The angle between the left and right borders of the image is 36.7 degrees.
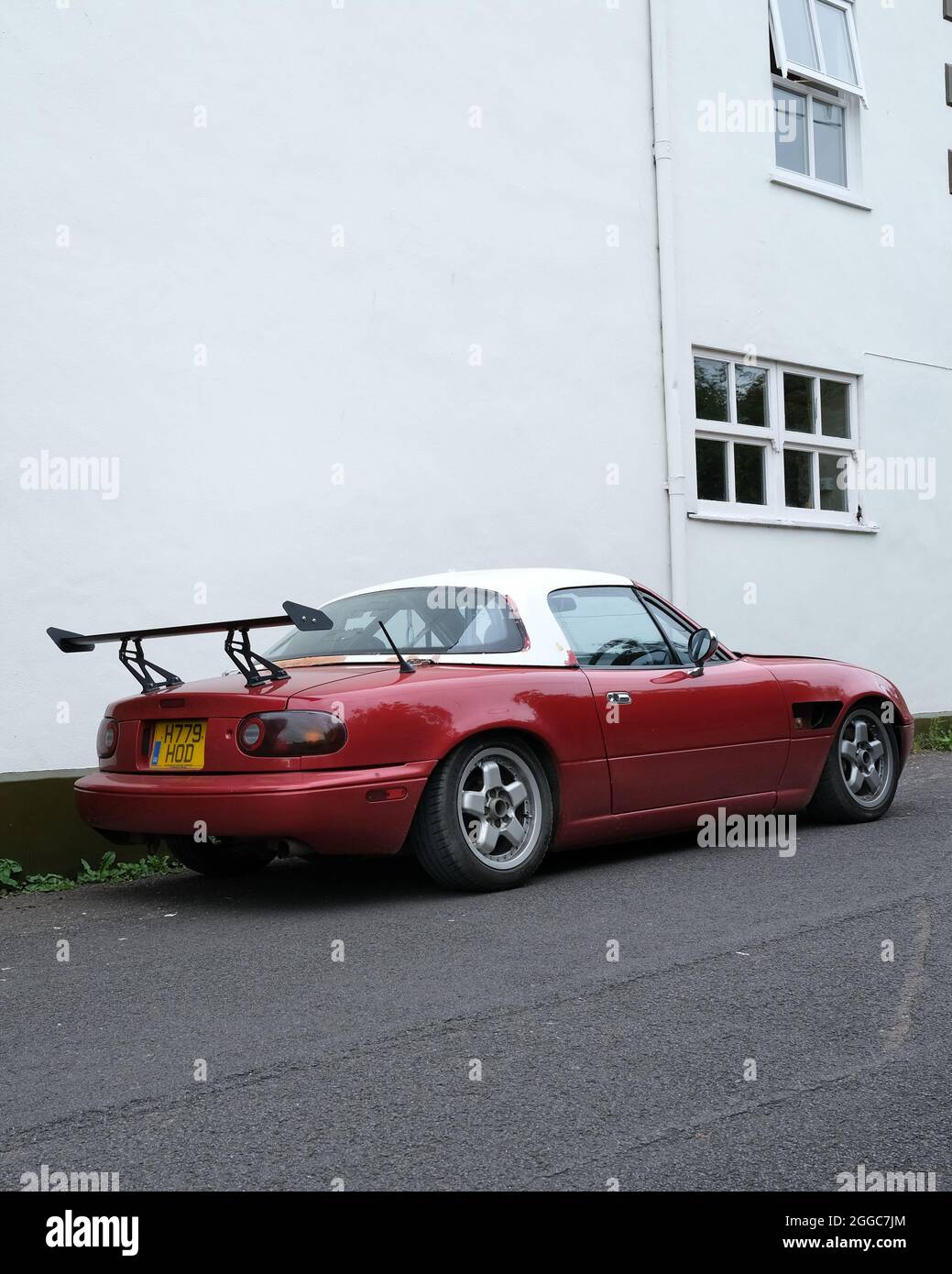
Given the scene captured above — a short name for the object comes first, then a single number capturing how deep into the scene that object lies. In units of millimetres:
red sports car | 5410
